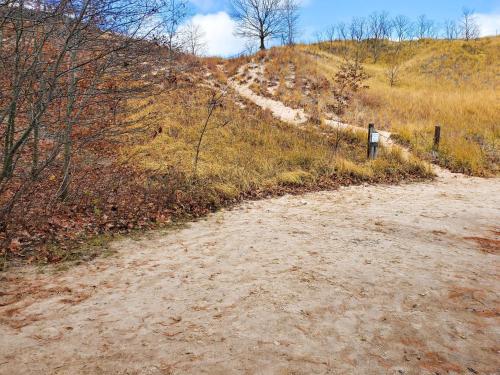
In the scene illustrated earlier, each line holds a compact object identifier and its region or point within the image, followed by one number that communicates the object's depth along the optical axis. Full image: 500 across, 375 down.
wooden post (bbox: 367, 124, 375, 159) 12.02
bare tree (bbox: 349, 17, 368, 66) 41.16
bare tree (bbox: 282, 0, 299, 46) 37.02
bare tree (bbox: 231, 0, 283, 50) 33.56
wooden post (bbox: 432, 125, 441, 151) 13.39
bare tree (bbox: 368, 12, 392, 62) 41.73
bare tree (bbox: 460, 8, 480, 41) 48.21
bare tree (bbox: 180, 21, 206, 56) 24.52
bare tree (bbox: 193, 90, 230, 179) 9.65
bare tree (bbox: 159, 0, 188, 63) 7.33
